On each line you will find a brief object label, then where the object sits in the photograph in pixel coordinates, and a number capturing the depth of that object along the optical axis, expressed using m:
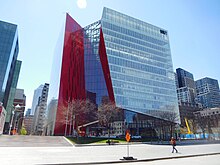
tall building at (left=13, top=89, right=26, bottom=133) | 131.07
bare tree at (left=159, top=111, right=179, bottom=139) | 60.16
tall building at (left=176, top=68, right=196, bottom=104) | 185.62
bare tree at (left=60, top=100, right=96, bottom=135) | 48.69
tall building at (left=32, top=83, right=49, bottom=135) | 146.25
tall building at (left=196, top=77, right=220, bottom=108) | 181.12
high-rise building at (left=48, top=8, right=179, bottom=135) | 67.44
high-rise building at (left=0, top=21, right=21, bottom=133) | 77.78
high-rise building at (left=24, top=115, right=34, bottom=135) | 192.44
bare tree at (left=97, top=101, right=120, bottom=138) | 47.55
